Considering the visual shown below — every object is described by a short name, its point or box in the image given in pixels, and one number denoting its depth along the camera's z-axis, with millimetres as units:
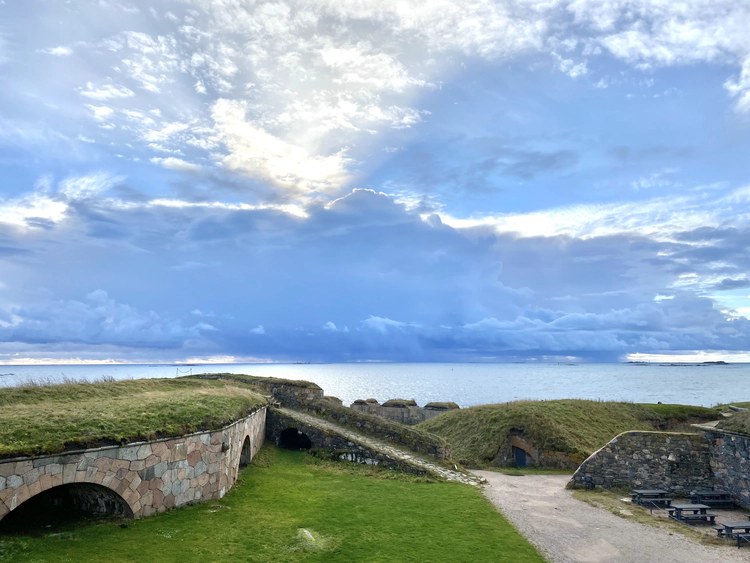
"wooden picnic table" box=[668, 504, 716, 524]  16766
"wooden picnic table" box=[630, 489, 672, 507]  19328
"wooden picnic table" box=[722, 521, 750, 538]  14875
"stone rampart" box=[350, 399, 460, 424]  47469
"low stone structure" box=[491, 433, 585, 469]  27047
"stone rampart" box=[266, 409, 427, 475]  23047
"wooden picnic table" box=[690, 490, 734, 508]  19125
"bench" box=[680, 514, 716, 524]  16859
